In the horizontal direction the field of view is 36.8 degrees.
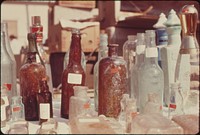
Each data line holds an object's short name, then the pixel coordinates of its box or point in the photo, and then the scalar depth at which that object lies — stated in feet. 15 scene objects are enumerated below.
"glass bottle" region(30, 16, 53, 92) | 3.48
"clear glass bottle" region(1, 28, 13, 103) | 2.82
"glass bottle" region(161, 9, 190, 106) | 2.86
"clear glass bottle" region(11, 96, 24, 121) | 2.54
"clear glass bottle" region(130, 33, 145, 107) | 2.89
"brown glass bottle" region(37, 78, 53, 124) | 2.55
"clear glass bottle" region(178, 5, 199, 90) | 2.56
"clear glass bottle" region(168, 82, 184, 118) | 2.56
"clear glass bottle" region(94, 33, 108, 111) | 3.14
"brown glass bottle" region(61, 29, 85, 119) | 2.80
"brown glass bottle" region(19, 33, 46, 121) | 2.74
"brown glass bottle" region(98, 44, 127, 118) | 2.59
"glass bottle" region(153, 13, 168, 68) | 3.20
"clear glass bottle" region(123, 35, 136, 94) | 3.19
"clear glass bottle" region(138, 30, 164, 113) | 2.69
